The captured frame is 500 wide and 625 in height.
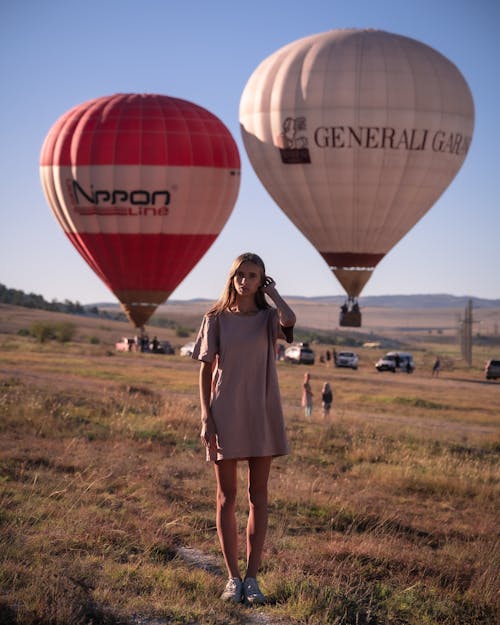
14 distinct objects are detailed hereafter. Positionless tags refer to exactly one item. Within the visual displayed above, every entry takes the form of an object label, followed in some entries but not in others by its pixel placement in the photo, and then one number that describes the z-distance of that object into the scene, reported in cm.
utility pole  9612
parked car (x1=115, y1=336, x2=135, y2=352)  6949
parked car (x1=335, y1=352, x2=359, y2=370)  6825
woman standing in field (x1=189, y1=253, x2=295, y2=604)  738
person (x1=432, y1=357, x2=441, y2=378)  6680
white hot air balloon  3619
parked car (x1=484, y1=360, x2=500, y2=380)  6475
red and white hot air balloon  3759
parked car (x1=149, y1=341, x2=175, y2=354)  6956
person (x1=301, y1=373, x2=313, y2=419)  2791
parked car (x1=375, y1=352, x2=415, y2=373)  6781
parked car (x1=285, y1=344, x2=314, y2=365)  6838
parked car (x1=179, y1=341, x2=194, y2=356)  7002
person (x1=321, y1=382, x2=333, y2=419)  2877
